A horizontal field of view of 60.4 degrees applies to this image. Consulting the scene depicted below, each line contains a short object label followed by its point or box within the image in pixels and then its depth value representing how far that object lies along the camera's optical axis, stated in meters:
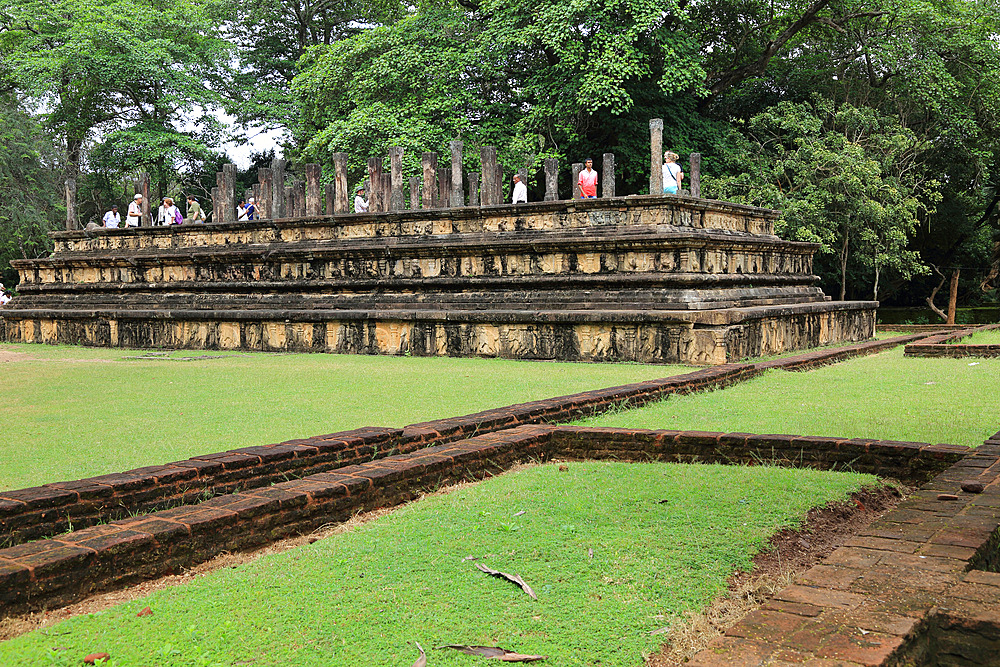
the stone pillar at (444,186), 16.78
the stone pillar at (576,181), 14.90
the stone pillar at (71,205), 18.97
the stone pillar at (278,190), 16.55
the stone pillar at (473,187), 17.73
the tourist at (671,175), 12.95
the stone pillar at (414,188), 19.76
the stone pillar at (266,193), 16.69
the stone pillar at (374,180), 15.19
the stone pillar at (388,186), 19.73
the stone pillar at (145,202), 18.20
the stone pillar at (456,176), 14.89
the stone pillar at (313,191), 15.72
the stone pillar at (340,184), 15.57
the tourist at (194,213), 18.44
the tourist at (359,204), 16.69
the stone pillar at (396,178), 14.63
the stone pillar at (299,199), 18.50
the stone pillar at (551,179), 14.38
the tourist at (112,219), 19.48
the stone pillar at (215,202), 18.08
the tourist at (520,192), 14.72
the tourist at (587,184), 13.72
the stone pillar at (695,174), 15.27
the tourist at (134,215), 18.88
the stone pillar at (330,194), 22.08
